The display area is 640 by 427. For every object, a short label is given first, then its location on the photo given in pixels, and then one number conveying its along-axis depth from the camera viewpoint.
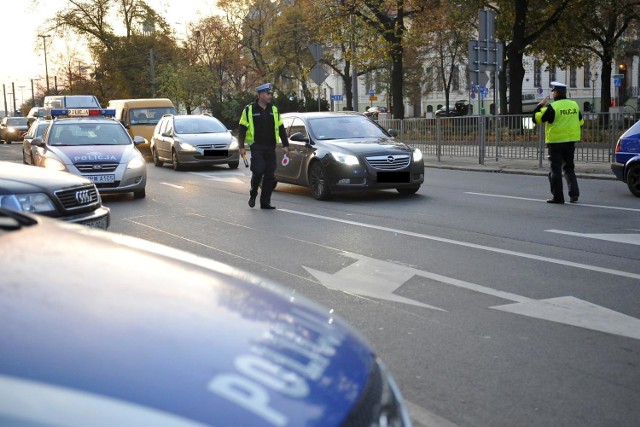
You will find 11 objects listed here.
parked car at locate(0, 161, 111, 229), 7.18
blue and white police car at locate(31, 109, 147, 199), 14.34
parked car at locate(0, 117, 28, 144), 55.78
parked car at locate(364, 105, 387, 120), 67.25
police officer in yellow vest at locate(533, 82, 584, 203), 12.48
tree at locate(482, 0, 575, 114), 31.53
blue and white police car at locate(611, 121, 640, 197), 13.09
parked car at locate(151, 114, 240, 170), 22.20
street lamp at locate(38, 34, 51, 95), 68.34
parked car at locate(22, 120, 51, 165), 17.05
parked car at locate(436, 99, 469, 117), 65.69
